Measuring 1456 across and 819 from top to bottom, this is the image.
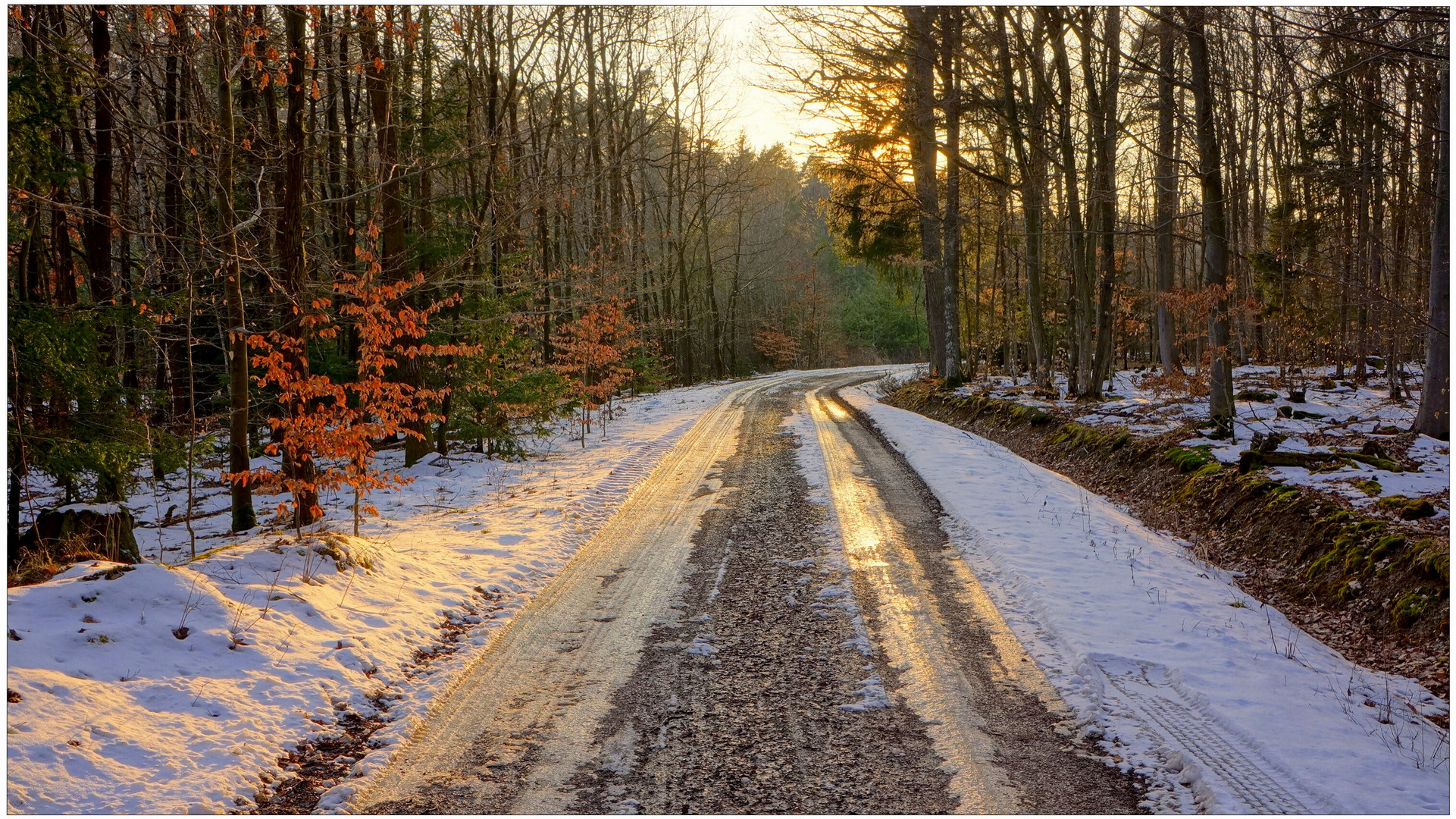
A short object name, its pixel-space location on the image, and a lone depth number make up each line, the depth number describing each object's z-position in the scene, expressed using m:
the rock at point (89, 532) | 7.34
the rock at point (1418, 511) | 7.49
